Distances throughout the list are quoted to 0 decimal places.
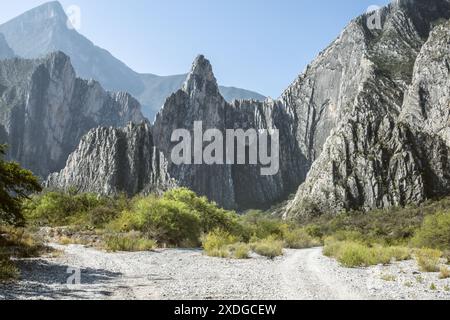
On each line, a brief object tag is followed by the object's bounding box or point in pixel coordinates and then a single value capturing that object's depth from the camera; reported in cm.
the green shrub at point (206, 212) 4059
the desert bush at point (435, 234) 3297
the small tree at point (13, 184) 1852
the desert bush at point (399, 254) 2627
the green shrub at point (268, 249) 2712
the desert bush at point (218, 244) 2553
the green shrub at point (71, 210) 4166
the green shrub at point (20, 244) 2202
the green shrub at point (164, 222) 3250
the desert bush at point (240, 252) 2495
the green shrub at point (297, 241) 4331
